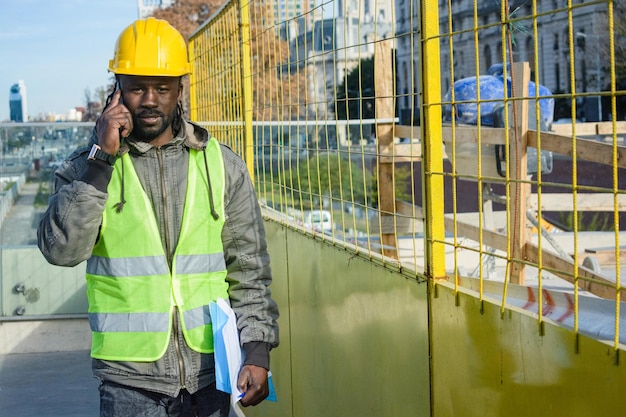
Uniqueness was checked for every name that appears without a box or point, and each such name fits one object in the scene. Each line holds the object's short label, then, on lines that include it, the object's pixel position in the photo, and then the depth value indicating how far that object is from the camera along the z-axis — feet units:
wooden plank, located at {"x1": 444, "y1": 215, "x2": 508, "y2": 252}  15.47
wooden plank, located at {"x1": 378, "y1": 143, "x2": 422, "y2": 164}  18.80
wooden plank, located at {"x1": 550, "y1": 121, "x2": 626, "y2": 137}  16.69
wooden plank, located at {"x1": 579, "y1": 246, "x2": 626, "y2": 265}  18.25
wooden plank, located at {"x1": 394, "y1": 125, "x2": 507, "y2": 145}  14.03
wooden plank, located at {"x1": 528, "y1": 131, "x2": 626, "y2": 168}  11.02
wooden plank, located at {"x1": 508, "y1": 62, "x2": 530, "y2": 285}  14.19
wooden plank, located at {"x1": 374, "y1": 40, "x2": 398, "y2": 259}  14.23
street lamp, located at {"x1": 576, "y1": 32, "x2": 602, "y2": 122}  128.94
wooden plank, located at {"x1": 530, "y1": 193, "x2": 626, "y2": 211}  17.64
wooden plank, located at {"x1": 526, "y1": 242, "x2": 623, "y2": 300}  12.26
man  10.30
